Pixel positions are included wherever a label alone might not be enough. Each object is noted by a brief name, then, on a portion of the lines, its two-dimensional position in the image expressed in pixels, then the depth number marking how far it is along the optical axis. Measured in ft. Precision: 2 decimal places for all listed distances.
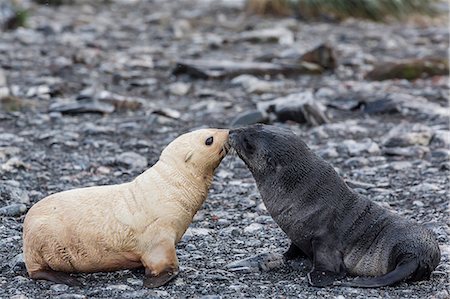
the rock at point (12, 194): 37.83
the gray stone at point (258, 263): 30.32
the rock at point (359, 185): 41.73
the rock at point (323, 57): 72.43
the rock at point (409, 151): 47.34
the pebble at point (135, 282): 28.32
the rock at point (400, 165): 44.78
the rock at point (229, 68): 67.56
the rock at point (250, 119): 53.36
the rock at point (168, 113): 56.08
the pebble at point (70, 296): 26.94
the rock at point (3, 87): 58.01
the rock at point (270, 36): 85.10
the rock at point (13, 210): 35.98
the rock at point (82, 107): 55.83
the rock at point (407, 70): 68.44
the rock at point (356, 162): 46.19
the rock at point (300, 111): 54.13
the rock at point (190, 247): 32.96
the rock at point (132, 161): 45.83
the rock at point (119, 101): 58.23
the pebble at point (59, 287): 27.73
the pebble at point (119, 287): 27.76
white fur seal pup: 28.45
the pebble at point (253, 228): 35.27
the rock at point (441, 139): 48.99
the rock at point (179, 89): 63.82
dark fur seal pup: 29.09
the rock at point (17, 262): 29.94
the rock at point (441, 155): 46.03
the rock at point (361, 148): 48.27
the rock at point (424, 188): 40.19
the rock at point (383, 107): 57.98
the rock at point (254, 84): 64.34
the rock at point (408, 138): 49.39
